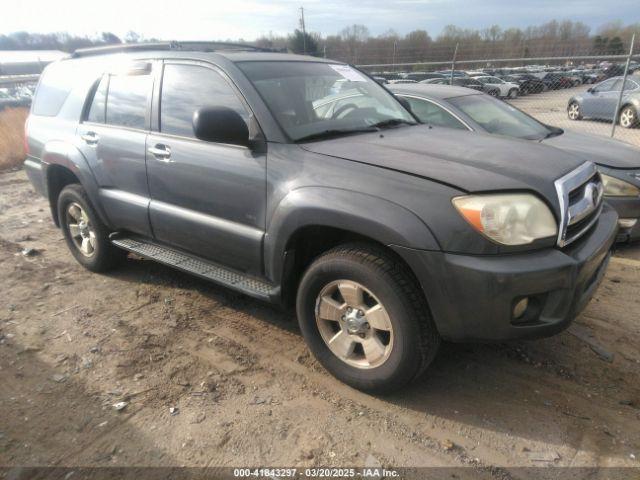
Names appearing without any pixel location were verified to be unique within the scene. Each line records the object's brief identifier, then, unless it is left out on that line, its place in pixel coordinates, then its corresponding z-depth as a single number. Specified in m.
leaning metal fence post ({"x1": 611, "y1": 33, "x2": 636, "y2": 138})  8.24
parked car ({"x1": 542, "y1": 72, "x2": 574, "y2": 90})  28.17
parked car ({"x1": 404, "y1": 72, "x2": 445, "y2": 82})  22.44
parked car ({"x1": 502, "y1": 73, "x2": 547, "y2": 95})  27.39
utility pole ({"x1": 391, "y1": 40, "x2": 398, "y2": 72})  15.99
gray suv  2.23
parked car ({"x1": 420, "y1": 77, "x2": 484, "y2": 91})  21.77
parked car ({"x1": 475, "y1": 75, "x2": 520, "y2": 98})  24.96
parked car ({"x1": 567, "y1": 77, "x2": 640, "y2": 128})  13.90
